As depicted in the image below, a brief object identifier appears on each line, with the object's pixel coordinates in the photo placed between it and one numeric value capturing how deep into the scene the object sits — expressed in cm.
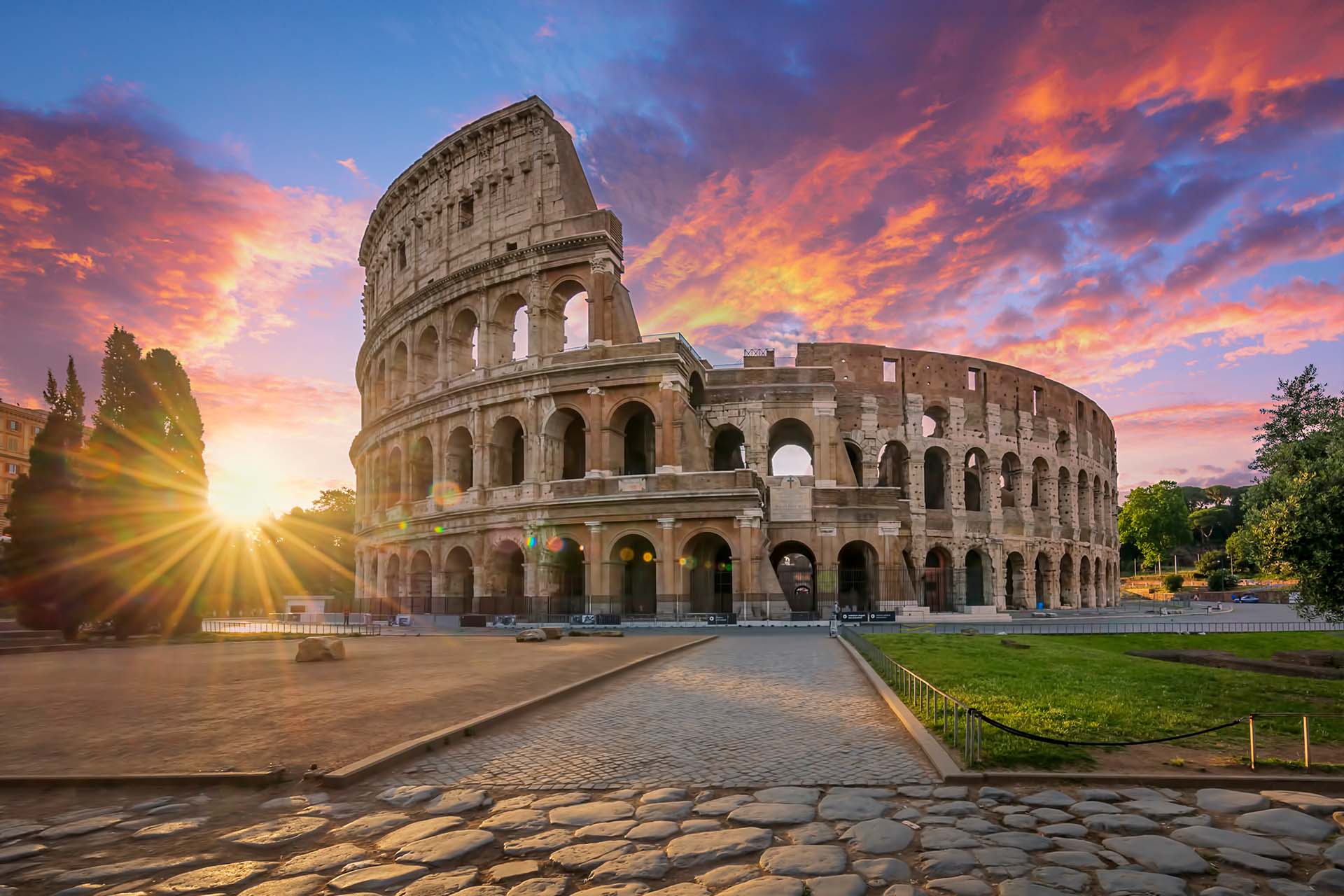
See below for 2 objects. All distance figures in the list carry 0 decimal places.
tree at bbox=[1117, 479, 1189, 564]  8881
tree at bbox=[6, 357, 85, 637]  2453
